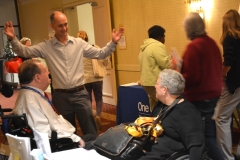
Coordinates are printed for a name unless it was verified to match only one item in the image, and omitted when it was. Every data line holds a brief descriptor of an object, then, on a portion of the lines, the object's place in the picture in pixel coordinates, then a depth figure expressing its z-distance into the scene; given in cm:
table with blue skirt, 375
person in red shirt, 236
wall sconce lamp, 421
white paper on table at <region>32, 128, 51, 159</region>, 179
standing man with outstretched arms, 285
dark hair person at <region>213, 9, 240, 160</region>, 278
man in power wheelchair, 215
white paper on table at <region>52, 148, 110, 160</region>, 173
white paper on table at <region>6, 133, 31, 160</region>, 170
